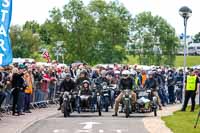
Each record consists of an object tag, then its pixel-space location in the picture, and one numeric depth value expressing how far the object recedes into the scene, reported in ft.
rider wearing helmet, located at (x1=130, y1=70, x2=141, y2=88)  119.85
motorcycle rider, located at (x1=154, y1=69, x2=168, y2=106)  112.27
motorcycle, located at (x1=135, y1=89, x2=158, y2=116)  88.22
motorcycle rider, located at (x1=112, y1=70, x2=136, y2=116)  87.45
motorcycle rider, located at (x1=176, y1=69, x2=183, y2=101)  127.29
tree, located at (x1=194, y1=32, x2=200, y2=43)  488.19
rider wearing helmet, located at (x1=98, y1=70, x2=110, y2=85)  101.30
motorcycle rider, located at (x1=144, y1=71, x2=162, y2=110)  97.50
